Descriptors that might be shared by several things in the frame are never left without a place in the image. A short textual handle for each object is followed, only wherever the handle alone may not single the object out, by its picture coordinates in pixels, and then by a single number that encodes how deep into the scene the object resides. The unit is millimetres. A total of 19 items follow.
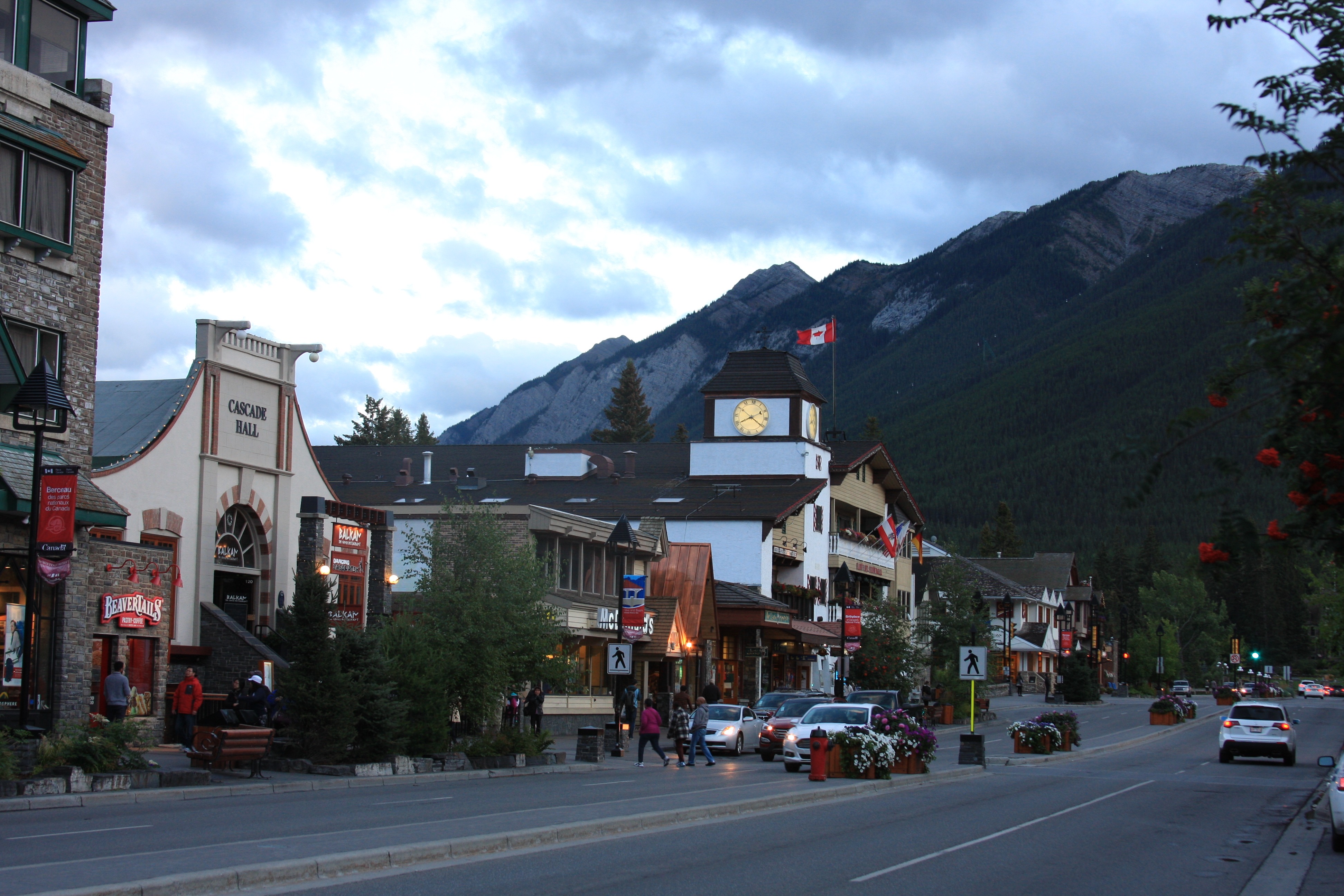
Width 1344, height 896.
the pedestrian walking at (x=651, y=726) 29484
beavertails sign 27859
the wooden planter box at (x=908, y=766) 27203
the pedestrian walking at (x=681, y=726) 34094
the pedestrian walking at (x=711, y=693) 40656
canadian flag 66875
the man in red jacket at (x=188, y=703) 26312
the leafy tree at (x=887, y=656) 54562
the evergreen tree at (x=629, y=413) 114375
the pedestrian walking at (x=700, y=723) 30438
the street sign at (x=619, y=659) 31750
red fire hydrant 24625
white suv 35656
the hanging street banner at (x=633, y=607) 33844
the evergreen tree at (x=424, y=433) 117750
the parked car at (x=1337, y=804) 16312
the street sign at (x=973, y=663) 31344
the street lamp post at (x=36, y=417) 20234
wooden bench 22062
